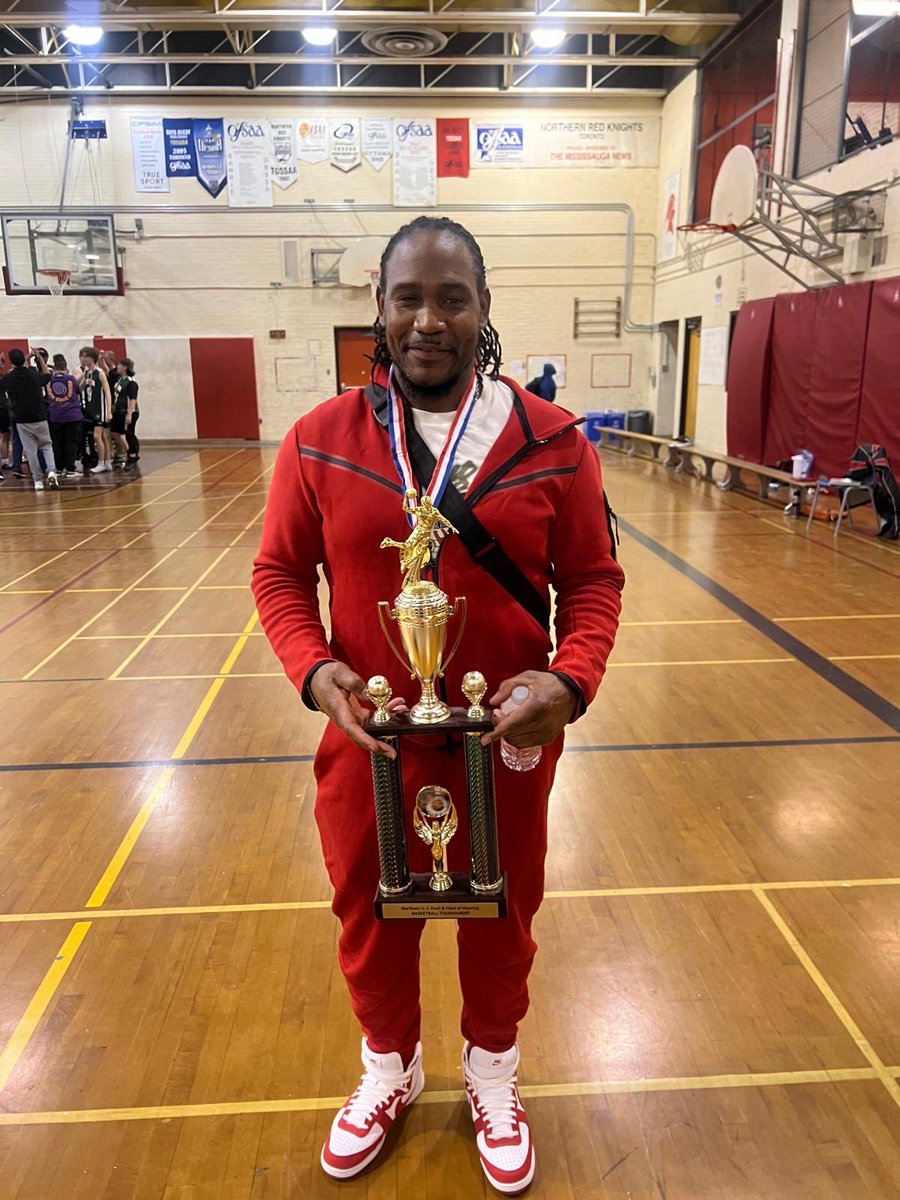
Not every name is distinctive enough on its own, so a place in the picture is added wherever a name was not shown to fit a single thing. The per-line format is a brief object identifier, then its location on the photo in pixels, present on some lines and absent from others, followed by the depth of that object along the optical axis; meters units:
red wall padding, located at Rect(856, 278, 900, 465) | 8.45
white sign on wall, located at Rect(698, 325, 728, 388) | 13.20
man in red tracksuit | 1.38
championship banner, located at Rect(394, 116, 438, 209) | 15.59
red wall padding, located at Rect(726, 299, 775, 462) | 11.22
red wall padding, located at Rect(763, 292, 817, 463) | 10.20
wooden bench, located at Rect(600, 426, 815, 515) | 9.84
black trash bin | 16.70
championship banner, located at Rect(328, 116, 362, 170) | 15.62
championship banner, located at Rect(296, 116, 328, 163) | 15.61
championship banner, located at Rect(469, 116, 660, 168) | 15.70
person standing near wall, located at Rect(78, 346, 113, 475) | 11.49
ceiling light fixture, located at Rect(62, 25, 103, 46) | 12.67
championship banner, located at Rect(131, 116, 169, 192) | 15.56
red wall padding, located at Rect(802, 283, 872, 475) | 9.10
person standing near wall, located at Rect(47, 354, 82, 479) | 10.74
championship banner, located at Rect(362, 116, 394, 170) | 15.59
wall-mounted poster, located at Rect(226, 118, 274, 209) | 15.59
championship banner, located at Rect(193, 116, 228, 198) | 15.52
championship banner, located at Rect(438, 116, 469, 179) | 15.62
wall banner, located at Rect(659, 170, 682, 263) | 15.14
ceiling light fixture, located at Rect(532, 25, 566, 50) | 11.24
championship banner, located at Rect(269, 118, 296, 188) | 15.62
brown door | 16.62
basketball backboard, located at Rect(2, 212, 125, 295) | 15.70
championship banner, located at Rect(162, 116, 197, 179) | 15.52
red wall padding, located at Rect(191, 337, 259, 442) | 16.61
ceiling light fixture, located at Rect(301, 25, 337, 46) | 12.37
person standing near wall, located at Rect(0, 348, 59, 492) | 10.14
